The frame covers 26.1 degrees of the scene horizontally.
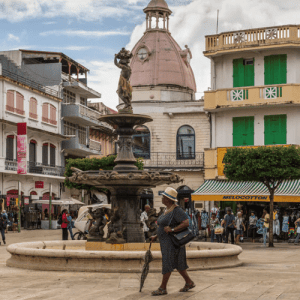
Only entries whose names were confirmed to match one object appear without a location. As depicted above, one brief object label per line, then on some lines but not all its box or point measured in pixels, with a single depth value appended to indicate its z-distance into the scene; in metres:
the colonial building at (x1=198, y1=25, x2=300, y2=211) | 33.69
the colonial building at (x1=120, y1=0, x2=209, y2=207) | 39.97
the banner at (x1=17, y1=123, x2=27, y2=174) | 41.84
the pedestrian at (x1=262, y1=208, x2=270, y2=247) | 24.76
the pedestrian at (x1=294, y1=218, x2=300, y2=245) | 25.99
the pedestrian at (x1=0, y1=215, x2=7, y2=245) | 25.08
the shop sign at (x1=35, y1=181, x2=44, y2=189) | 46.12
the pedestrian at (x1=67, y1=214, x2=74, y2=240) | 27.31
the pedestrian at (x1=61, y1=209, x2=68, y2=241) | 26.38
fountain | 12.99
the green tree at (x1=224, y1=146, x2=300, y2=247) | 25.27
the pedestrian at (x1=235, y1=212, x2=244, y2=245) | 26.14
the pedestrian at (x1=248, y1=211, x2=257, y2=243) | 28.49
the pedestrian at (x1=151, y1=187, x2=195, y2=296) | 9.73
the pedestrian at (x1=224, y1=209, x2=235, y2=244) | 24.98
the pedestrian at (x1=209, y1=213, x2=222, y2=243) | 24.97
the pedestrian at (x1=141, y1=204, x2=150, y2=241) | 16.45
